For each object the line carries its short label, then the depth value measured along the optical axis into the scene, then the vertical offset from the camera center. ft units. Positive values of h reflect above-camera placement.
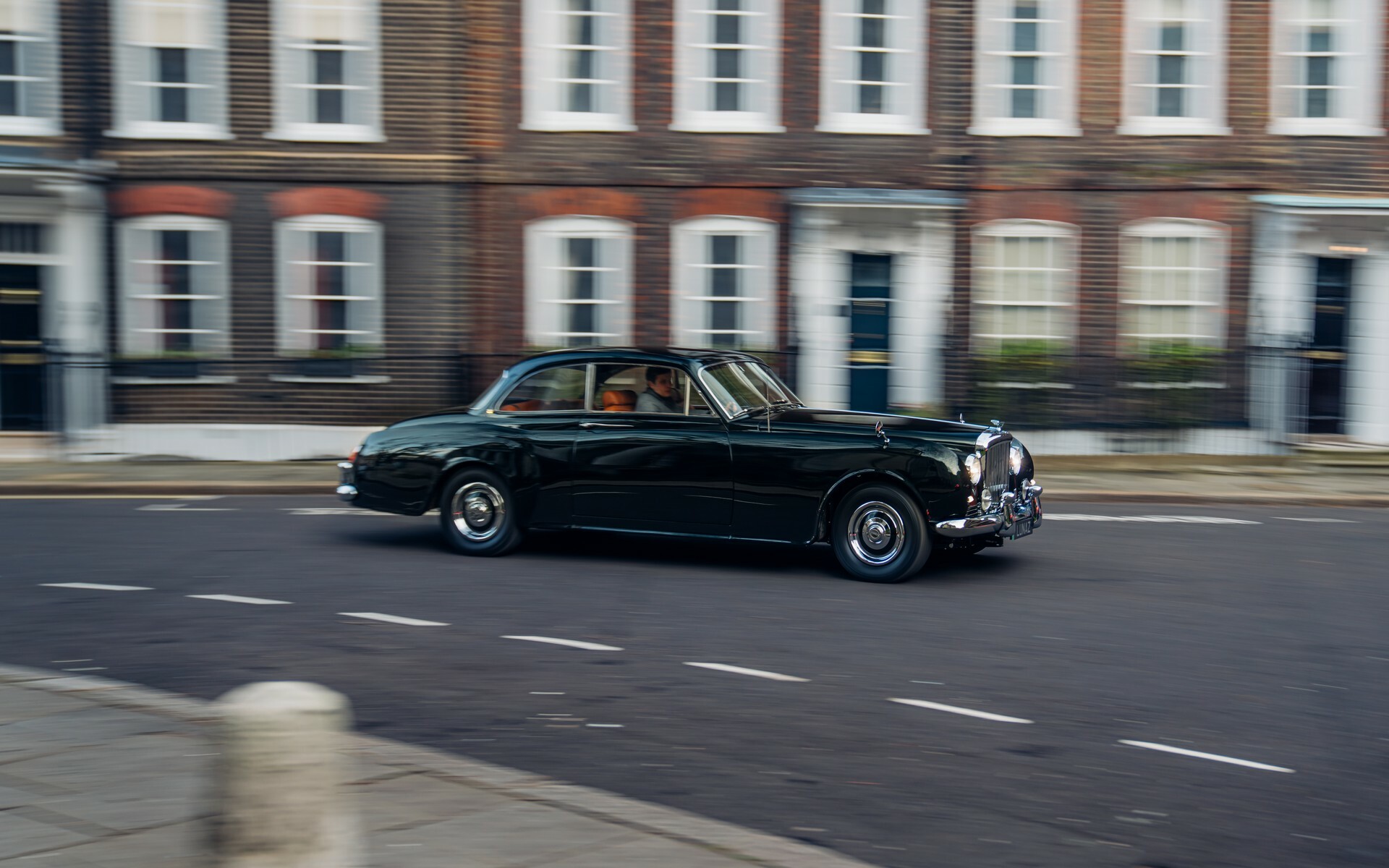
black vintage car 30.04 -2.39
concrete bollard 11.05 -3.42
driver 32.19 -0.77
